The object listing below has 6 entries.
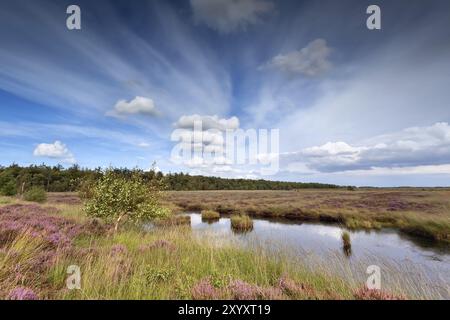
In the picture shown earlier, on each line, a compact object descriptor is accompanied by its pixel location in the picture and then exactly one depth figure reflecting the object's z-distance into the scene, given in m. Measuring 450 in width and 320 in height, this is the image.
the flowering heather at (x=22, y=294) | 3.78
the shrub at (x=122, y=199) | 12.45
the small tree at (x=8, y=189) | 37.37
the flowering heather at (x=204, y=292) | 4.51
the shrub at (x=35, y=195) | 30.58
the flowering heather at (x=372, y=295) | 4.37
